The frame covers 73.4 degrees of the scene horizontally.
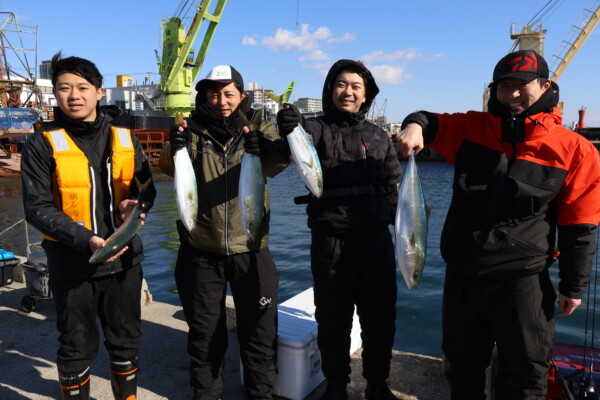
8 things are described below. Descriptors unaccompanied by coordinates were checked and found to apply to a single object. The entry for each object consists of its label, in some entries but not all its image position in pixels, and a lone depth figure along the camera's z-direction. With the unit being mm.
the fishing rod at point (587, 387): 2684
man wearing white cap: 3043
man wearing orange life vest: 2717
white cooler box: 3219
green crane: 32062
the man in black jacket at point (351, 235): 3018
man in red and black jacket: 2342
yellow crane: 24297
